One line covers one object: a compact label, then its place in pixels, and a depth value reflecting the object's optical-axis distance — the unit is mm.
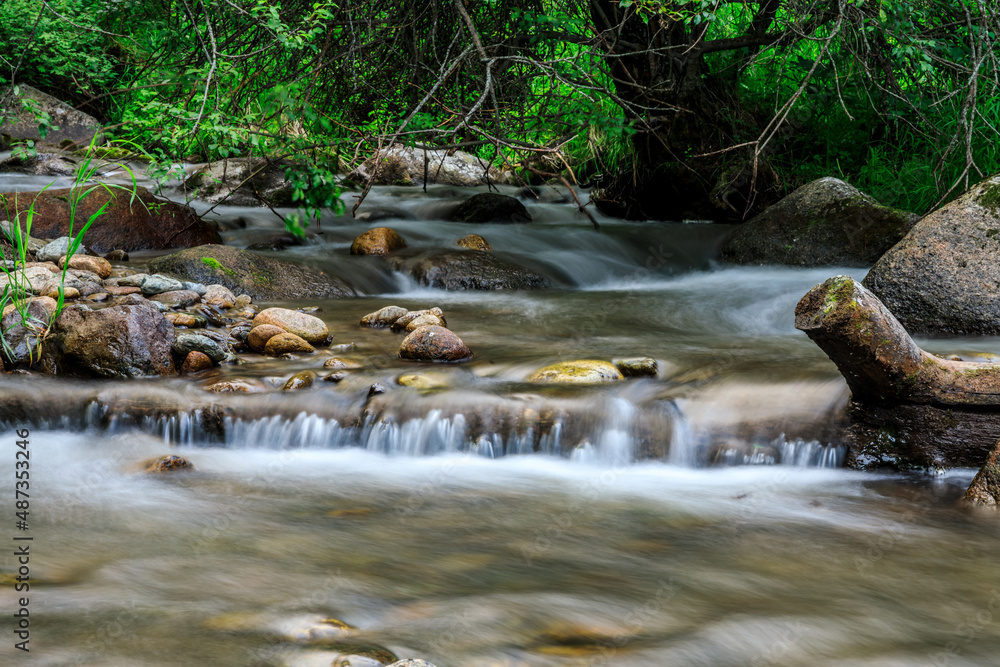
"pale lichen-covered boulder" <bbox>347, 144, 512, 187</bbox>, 12432
